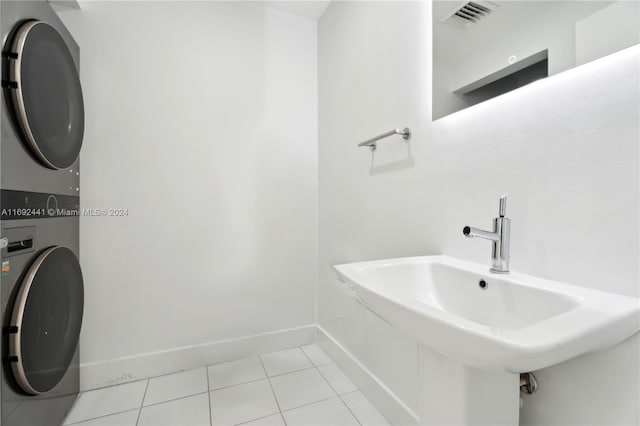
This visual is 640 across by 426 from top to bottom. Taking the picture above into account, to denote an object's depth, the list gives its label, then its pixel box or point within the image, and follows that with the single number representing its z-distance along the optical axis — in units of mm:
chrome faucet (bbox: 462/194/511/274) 844
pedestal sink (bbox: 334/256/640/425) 480
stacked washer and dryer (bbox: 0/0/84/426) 961
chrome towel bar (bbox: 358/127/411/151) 1302
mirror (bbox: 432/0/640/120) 717
